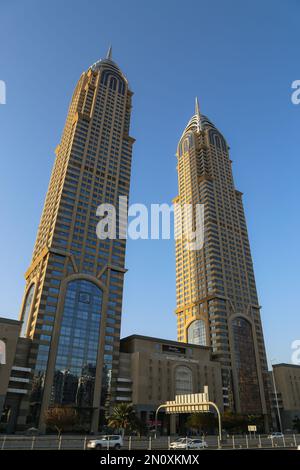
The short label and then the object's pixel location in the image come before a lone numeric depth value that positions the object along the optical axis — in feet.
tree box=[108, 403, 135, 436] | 241.76
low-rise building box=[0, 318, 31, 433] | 276.00
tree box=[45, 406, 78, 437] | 246.64
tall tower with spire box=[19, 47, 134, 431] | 309.83
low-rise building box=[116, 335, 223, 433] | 345.72
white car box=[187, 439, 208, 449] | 157.04
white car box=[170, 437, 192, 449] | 153.28
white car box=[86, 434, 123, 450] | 148.25
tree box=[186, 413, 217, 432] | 284.61
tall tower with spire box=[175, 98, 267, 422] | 446.60
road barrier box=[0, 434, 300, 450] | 144.87
